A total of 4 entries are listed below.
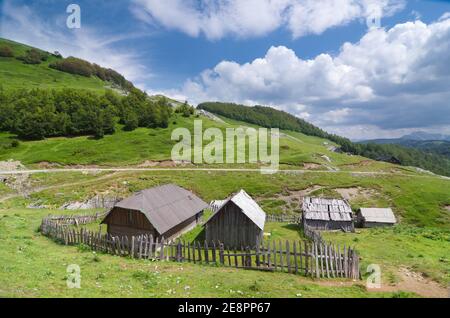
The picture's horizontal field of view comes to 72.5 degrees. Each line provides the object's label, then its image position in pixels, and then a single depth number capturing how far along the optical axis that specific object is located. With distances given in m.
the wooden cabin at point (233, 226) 27.62
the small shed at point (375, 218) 42.16
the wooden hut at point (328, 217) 38.66
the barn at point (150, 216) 25.95
